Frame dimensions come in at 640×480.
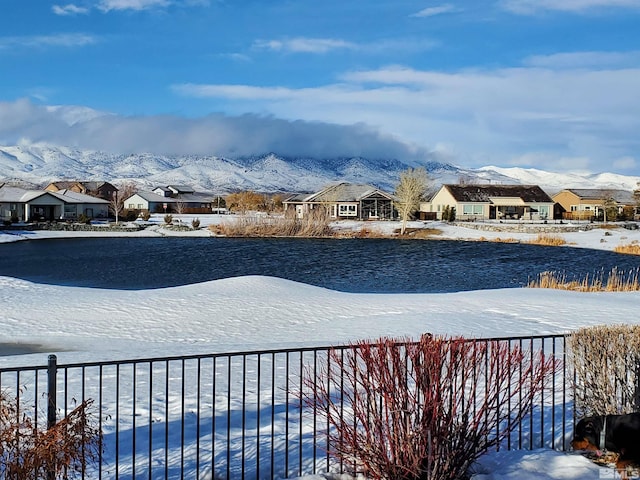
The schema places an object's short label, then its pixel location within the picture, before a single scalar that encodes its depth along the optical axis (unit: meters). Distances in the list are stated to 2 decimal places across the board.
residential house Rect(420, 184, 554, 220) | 98.56
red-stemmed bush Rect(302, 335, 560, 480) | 5.73
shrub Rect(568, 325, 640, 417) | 7.01
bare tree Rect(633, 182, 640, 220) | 93.03
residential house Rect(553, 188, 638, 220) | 101.17
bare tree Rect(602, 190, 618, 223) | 90.06
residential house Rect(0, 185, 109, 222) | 88.25
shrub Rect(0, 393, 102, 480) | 5.00
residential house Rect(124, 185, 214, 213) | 119.06
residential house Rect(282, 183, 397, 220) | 98.88
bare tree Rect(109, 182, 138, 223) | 94.29
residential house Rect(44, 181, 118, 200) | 134.12
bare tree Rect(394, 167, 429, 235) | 84.38
